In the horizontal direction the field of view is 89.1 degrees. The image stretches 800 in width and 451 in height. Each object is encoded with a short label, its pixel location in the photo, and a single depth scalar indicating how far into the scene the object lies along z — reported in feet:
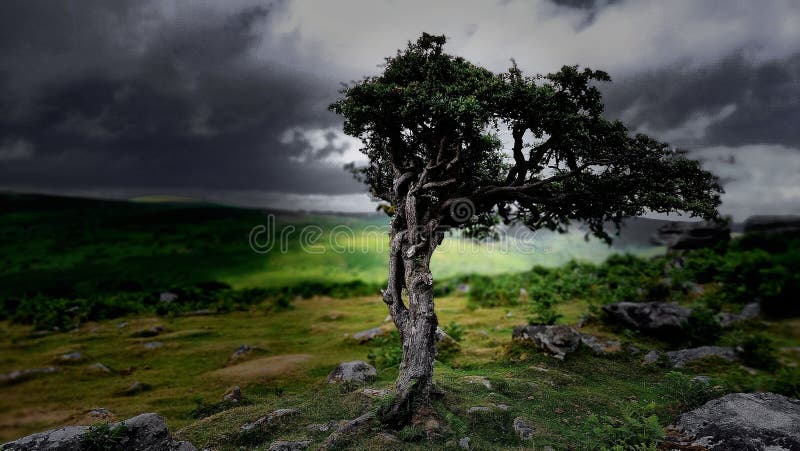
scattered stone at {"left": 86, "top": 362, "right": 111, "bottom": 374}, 70.69
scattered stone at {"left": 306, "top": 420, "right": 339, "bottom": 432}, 35.17
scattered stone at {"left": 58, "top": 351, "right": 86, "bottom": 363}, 76.69
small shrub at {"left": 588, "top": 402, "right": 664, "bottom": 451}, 28.86
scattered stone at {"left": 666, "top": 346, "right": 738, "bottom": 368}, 53.01
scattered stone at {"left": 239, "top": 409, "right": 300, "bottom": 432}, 36.78
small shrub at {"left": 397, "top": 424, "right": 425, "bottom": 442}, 31.39
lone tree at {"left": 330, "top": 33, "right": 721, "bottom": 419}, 43.09
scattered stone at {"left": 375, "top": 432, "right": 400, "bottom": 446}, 30.73
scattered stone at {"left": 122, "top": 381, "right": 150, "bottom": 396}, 60.13
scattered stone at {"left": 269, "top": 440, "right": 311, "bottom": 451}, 31.94
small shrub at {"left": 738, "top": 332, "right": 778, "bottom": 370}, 49.49
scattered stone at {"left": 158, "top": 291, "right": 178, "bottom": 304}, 133.29
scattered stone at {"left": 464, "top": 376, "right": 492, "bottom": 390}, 44.32
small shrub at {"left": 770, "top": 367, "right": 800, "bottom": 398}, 38.22
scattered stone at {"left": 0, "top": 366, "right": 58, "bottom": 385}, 70.44
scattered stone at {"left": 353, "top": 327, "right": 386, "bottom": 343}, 77.36
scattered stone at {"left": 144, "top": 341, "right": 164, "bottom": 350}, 85.35
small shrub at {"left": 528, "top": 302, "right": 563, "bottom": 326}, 64.28
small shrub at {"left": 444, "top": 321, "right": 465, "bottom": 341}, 67.62
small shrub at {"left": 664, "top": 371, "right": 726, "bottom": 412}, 38.14
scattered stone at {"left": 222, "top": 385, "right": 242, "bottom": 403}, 48.94
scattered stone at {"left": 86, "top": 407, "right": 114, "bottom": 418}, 49.21
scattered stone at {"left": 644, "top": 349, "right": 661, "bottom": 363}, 55.43
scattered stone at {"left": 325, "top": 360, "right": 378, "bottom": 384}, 49.41
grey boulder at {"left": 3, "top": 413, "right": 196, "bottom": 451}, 30.14
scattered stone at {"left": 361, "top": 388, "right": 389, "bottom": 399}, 40.33
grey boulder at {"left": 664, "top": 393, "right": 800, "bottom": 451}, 29.27
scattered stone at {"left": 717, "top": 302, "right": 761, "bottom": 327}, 67.56
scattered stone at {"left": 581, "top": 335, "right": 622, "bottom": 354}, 58.53
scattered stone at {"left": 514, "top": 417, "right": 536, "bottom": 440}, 32.60
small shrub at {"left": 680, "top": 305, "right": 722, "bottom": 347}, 59.88
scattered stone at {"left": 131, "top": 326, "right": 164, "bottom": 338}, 96.87
